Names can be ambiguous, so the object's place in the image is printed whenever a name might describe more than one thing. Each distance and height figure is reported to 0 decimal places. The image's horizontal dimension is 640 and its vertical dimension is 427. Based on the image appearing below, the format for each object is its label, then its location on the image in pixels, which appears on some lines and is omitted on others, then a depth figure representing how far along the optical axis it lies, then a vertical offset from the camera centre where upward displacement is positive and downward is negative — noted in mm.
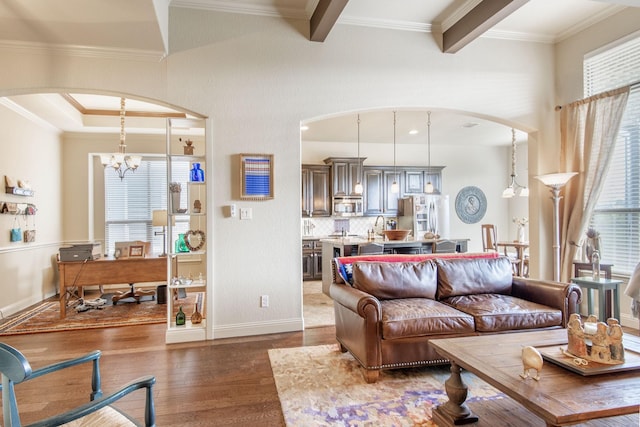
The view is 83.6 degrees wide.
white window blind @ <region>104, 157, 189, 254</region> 6717 +294
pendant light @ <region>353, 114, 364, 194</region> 7823 +907
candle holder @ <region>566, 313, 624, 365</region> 1809 -673
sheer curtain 3965 +695
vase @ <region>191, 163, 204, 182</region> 3781 +453
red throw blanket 3483 -436
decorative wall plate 8843 +230
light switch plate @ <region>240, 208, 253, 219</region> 3805 +33
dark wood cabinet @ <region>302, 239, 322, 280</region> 7262 -899
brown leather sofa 2607 -751
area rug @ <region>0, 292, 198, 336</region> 4133 -1262
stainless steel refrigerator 7918 -2
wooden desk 4461 -709
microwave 7926 +199
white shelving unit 3646 -295
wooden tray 1728 -761
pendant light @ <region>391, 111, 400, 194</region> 7125 +928
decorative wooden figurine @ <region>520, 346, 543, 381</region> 1664 -697
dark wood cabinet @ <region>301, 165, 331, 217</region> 7609 +541
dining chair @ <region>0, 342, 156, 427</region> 1110 -603
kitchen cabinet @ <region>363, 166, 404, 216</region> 8070 +536
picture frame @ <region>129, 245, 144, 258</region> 4965 -467
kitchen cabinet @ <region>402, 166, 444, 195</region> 8320 +841
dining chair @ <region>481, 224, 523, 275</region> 7023 -493
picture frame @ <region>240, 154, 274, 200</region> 3781 +419
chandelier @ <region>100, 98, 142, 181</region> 5239 +886
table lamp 5262 -12
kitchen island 5356 -521
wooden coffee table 1459 -793
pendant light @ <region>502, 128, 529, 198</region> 6859 +420
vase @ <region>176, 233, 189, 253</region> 3775 -307
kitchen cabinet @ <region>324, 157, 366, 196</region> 7711 +904
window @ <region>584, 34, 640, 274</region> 3879 +470
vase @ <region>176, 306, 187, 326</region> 3750 -1071
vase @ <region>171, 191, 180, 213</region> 3760 +168
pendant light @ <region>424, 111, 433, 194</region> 6494 +1563
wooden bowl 5688 -314
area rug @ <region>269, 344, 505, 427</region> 2168 -1234
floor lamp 4078 +181
